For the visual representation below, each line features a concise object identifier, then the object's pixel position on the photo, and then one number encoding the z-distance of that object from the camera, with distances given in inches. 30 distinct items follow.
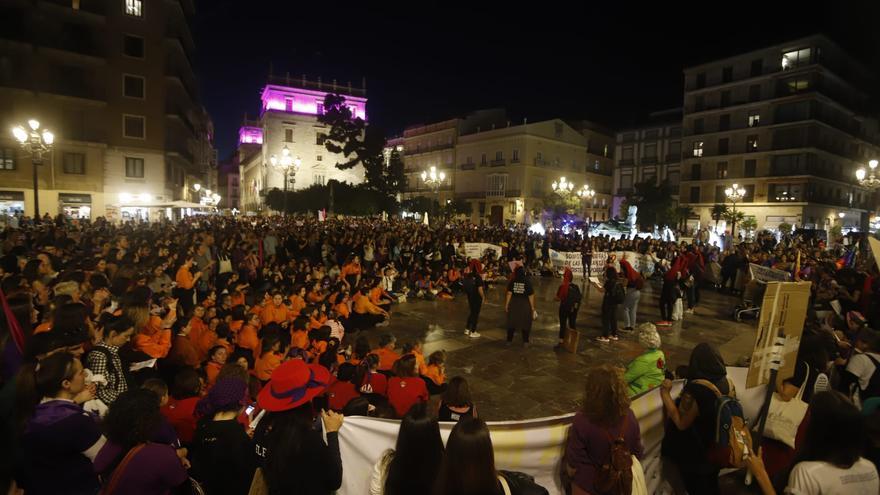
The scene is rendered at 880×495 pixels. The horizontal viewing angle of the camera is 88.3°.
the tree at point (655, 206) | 1689.2
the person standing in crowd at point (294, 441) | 99.9
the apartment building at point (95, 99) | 1116.5
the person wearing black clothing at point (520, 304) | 338.3
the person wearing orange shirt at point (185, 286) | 345.7
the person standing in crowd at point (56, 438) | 98.1
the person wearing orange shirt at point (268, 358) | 216.8
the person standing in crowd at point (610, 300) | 358.6
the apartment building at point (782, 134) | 1656.0
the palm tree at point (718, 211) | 1672.0
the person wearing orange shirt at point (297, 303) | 318.0
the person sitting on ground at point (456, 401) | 155.7
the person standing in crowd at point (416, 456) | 103.3
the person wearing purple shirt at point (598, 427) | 113.7
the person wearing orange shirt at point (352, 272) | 459.5
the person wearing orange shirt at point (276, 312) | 295.3
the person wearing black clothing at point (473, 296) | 373.4
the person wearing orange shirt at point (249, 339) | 241.1
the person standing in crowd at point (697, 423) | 129.7
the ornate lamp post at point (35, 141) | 537.0
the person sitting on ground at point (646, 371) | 167.3
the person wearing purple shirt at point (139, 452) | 94.7
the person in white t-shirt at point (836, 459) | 94.2
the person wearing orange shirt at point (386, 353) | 222.4
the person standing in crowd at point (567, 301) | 349.7
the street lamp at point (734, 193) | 1266.0
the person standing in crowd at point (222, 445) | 110.0
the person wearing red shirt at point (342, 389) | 173.0
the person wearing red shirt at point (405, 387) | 176.1
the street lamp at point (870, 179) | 617.7
